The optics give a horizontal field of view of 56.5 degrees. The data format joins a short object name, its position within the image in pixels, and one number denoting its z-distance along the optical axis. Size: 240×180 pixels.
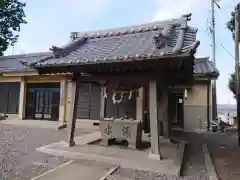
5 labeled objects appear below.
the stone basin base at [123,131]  6.94
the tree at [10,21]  21.30
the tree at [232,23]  11.80
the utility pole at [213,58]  13.95
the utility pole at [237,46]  9.58
